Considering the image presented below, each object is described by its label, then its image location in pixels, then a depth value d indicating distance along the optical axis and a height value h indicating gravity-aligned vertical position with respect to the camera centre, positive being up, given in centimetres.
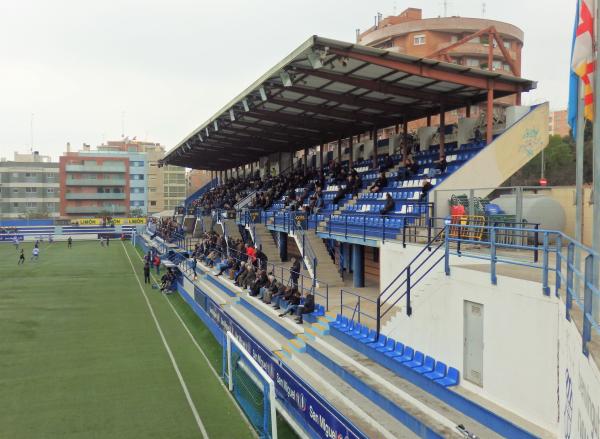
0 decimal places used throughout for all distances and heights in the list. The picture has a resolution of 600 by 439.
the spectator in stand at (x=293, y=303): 1511 -266
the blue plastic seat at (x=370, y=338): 1134 -277
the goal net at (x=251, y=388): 928 -363
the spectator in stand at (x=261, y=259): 2099 -186
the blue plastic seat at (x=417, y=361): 970 -280
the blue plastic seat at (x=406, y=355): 999 -279
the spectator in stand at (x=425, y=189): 1698 +94
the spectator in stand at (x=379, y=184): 2139 +137
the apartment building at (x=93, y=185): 9338 +523
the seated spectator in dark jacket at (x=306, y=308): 1449 -267
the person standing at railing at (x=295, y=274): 1665 -196
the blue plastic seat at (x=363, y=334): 1167 -275
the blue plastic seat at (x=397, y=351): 1033 -279
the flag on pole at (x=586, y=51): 639 +214
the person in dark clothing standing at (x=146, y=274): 2838 -339
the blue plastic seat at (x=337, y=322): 1291 -275
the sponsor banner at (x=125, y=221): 7133 -105
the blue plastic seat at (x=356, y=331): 1197 -275
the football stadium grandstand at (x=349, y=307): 753 -230
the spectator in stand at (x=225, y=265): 2383 -240
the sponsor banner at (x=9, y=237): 6024 -296
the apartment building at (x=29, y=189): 9575 +445
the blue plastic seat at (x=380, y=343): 1095 -279
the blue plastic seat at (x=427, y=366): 939 -283
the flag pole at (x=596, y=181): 524 +40
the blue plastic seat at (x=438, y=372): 902 -283
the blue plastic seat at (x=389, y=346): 1063 -279
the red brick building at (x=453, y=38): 6128 +2227
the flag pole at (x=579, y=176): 641 +55
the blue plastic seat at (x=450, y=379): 874 -284
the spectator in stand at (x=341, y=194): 2388 +104
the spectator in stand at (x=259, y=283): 1819 -245
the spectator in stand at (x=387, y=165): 2416 +254
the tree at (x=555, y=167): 4153 +448
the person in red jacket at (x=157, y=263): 3254 -319
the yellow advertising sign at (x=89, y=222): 7275 -128
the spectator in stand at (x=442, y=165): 1852 +191
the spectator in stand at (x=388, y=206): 1770 +37
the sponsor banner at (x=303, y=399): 746 -323
